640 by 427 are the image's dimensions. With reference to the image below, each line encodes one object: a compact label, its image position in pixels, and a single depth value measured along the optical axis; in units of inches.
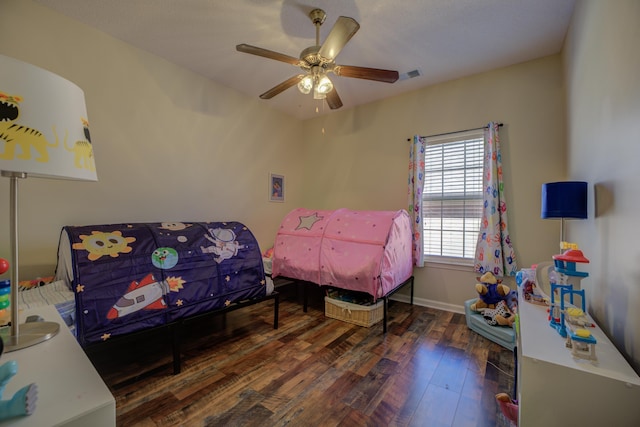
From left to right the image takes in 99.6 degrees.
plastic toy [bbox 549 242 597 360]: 40.5
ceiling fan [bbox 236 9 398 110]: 73.5
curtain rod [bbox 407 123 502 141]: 116.5
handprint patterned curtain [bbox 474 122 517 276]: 111.8
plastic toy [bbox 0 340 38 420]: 22.3
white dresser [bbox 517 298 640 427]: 35.9
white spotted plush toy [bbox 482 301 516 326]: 95.8
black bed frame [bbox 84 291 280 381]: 65.2
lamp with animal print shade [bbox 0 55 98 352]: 28.9
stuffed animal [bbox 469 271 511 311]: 103.2
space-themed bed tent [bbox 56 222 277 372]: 64.6
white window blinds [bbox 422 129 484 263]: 122.6
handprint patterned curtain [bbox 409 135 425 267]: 131.0
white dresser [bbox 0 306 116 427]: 23.0
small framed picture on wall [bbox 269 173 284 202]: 157.2
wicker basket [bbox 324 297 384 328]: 107.3
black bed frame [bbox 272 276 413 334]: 102.0
